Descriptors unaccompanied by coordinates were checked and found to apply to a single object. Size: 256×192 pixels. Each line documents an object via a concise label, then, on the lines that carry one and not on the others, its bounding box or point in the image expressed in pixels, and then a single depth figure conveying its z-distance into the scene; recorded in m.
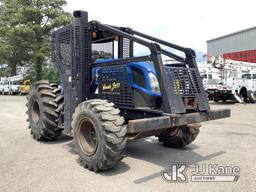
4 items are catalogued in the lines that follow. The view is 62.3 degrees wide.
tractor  3.49
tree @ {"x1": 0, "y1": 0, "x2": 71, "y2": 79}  24.70
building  25.36
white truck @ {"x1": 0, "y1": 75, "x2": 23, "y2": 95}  27.59
